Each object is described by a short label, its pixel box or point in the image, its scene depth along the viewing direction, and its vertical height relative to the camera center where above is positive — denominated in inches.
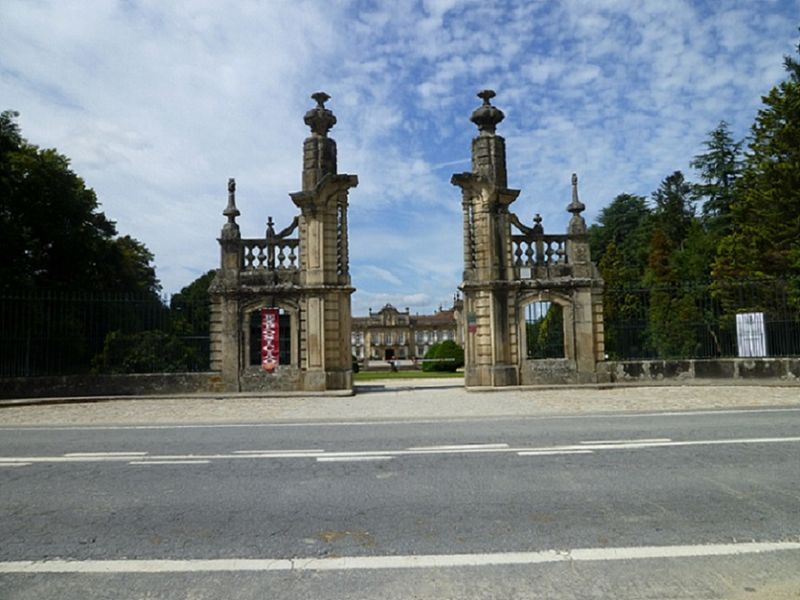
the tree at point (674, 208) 2228.1 +541.2
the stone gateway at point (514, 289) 713.0 +63.4
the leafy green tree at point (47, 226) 1046.4 +256.6
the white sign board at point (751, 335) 690.2 -2.9
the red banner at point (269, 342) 707.4 +2.8
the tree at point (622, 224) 2325.3 +492.1
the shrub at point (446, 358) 1577.3 -52.7
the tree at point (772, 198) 1117.7 +281.9
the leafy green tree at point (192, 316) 705.6 +38.8
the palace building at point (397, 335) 3572.8 +37.3
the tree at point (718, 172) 1804.9 +542.5
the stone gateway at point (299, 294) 704.4 +64.4
